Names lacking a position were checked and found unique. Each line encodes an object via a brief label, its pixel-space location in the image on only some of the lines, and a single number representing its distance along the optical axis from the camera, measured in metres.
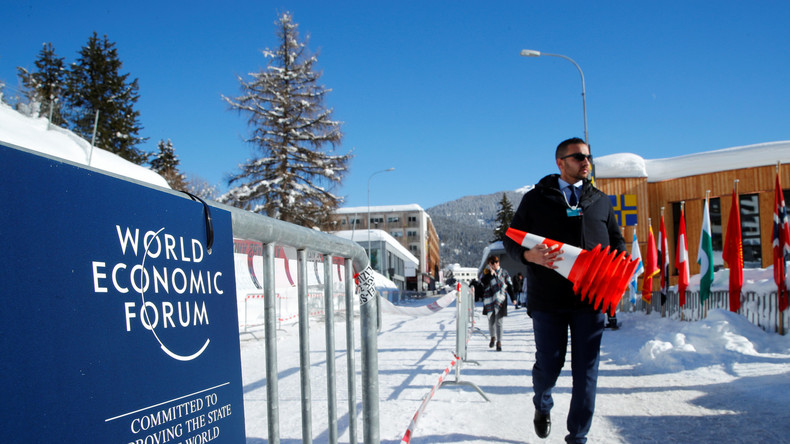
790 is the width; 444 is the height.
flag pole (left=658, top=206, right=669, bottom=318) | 14.13
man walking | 3.63
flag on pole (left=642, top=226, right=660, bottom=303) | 15.24
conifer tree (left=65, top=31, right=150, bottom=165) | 37.44
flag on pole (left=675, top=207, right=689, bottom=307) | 12.98
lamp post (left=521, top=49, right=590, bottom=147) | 19.46
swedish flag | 24.92
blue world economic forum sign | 0.94
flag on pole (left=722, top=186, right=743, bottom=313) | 10.38
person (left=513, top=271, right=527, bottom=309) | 33.17
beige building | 118.06
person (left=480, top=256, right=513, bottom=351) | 10.48
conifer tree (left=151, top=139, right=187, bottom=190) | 45.32
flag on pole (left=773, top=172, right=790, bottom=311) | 8.99
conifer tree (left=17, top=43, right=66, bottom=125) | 38.97
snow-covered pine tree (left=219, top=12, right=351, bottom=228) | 29.00
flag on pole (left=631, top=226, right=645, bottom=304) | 16.62
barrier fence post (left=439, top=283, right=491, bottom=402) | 6.36
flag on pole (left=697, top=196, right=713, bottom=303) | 11.54
